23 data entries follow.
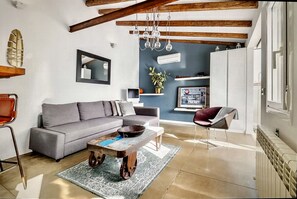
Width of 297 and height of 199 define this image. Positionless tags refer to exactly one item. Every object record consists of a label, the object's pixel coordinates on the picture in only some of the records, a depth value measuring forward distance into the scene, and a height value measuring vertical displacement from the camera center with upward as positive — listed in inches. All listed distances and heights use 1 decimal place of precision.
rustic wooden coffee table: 69.2 -23.1
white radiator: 25.1 -13.9
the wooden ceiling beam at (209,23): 126.4 +70.3
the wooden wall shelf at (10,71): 70.3 +13.5
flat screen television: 198.4 +6.5
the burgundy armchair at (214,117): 116.6 -14.6
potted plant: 212.2 +30.3
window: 42.0 +13.4
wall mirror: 139.8 +31.6
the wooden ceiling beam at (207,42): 178.7 +72.4
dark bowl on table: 85.3 -18.2
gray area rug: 63.7 -37.6
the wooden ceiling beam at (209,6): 98.1 +68.1
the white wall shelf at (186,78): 183.4 +28.5
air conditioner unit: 202.4 +57.3
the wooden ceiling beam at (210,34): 153.3 +71.3
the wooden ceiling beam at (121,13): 92.6 +60.4
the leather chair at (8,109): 64.2 -4.6
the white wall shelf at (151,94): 214.5 +8.6
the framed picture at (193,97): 190.9 +4.5
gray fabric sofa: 91.3 -19.4
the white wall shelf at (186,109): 191.2 -11.6
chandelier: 113.3 +49.2
